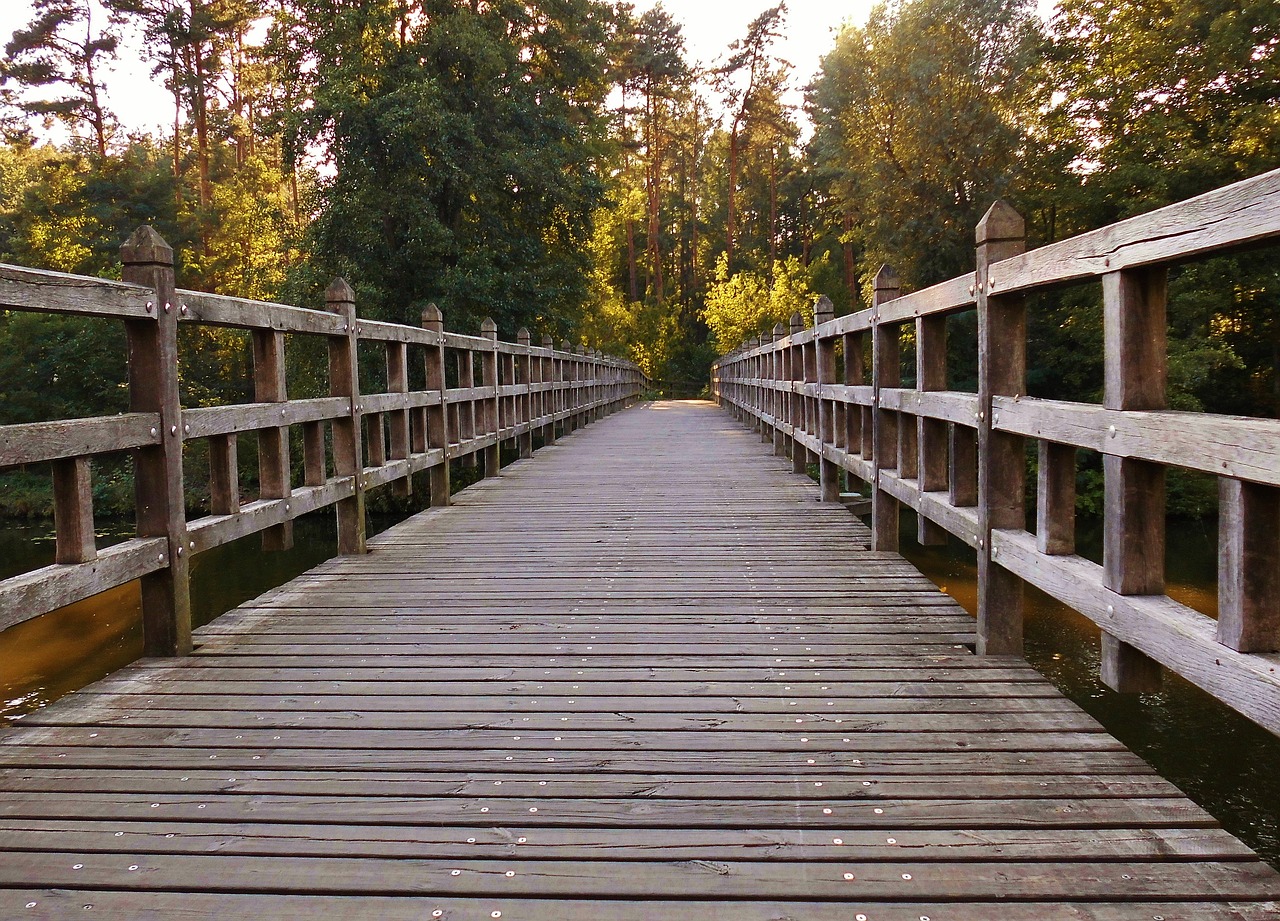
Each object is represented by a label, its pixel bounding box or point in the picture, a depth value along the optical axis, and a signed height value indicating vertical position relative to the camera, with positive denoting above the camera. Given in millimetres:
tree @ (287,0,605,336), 16438 +4339
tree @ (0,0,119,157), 24781 +9269
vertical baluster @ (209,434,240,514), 3586 -230
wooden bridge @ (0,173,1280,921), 1756 -812
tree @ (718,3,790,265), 39594 +13471
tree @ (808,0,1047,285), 21562 +6245
